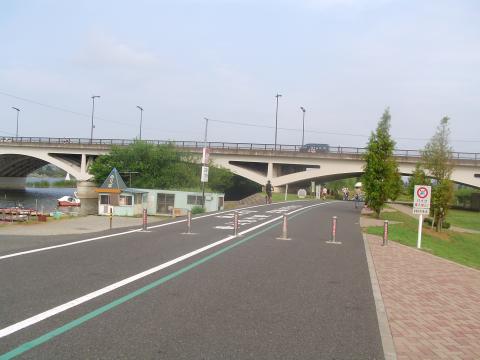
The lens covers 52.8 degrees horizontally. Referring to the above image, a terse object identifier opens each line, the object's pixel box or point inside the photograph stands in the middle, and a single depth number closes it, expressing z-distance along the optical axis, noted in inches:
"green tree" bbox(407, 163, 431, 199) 1111.6
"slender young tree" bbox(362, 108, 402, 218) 1152.8
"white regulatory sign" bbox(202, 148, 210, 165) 1099.0
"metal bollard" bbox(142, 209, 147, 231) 669.4
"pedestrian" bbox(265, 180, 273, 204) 1454.2
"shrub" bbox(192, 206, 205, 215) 1190.9
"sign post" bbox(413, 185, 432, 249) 643.5
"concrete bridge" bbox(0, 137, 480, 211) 2152.7
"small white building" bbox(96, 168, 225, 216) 1162.6
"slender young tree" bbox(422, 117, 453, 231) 1080.2
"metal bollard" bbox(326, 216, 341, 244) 613.9
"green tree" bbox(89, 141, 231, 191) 1996.8
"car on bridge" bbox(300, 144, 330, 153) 2404.7
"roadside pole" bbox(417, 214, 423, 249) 611.3
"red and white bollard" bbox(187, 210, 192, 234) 672.3
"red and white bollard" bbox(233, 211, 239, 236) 655.1
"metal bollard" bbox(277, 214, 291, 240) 631.2
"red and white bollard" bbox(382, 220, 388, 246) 590.9
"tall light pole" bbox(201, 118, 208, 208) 1076.5
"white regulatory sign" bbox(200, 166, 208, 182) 1080.5
